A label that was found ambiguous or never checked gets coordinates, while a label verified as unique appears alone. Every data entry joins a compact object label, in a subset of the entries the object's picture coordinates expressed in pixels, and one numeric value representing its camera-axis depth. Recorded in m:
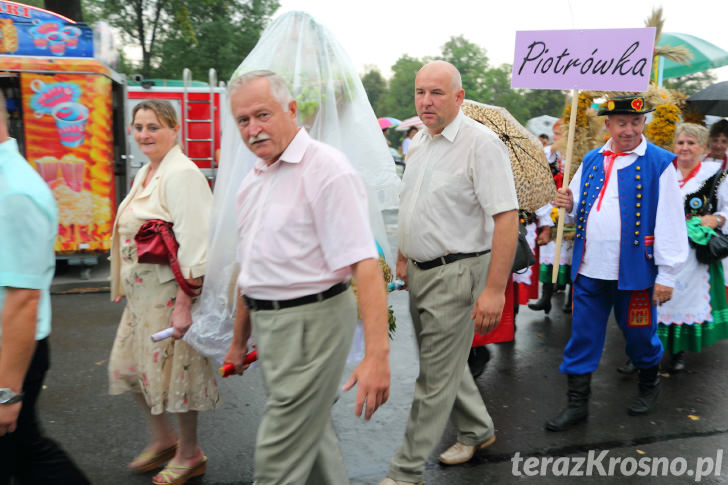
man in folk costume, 3.76
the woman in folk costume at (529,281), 6.04
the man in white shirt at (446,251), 3.01
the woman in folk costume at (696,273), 4.99
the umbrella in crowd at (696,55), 11.69
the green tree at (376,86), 64.12
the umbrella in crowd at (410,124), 15.80
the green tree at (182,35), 25.45
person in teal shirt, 2.04
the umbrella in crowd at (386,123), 17.18
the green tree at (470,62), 59.12
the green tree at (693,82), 44.93
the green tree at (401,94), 59.00
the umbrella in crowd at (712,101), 6.21
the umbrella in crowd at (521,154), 4.05
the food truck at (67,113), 7.48
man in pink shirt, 2.13
